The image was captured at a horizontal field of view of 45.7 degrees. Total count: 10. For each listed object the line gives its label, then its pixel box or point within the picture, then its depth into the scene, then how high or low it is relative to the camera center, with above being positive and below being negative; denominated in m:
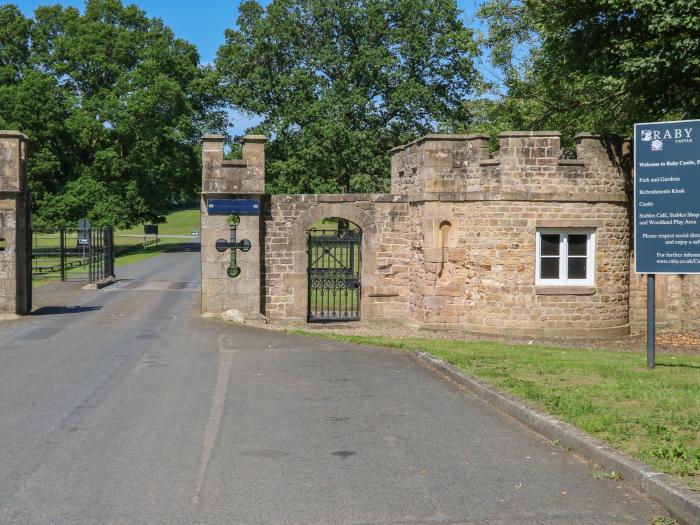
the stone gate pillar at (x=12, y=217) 17.84 +0.79
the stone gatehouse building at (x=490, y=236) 17.61 +0.40
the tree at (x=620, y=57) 15.25 +4.17
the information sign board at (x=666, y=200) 11.46 +0.78
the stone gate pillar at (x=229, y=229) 18.11 +0.55
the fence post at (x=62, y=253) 26.83 +0.02
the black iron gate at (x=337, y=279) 18.72 -0.54
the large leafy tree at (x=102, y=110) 43.56 +7.87
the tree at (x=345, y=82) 38.41 +8.35
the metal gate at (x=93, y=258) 26.98 -0.14
